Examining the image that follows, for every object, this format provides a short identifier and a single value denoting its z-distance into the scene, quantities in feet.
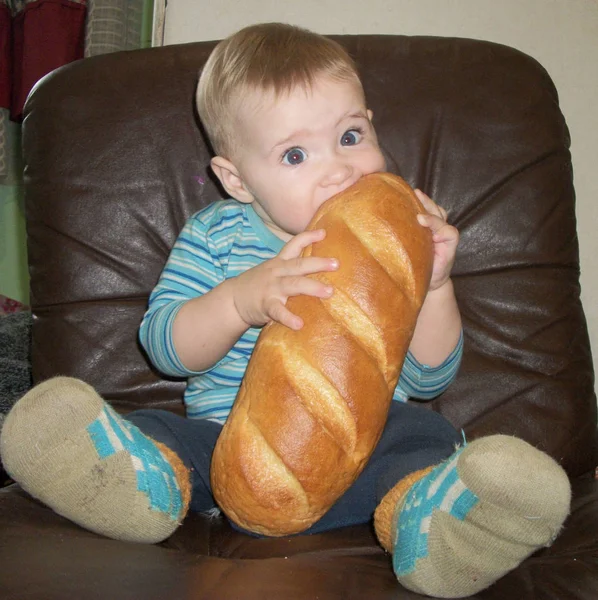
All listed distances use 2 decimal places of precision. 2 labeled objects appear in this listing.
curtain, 6.63
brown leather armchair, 4.36
